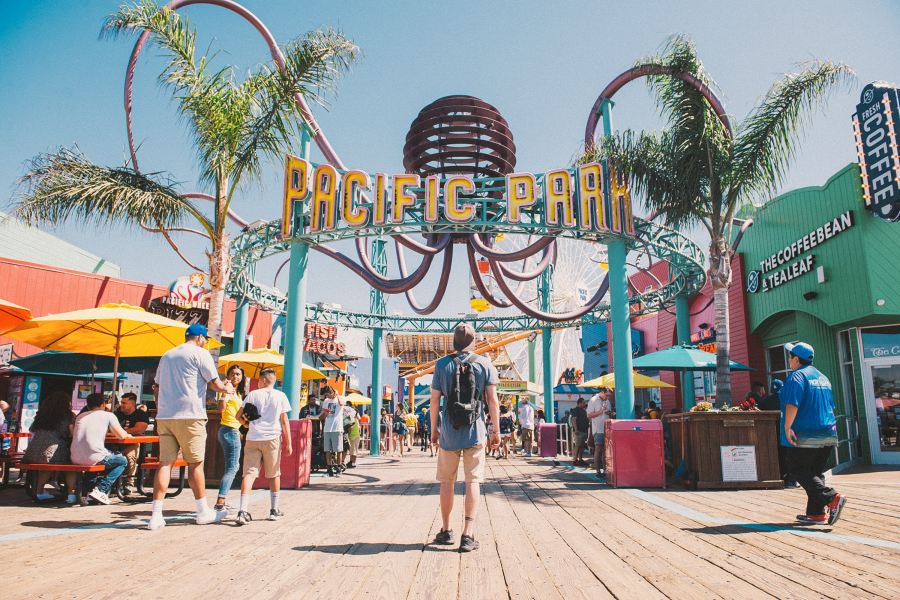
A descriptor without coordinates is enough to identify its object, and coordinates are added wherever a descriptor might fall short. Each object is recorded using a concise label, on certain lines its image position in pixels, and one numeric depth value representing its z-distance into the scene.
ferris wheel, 40.75
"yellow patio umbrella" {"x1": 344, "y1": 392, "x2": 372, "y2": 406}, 19.97
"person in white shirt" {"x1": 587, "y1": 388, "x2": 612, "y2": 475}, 11.86
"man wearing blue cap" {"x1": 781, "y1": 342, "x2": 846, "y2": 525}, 5.79
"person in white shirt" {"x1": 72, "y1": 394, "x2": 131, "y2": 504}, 7.34
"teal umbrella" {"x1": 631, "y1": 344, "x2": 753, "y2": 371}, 12.79
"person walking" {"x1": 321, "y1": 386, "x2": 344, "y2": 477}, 12.31
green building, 12.55
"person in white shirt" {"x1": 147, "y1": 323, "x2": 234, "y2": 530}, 5.89
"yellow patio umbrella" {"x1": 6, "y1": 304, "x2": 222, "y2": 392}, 8.82
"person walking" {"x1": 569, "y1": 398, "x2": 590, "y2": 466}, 14.70
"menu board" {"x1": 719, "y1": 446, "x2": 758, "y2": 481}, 9.27
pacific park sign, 12.50
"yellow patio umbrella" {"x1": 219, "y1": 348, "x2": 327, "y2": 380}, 13.12
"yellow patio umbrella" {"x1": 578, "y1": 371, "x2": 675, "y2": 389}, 16.55
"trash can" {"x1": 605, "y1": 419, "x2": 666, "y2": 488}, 9.67
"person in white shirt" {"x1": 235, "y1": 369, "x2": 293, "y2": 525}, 6.32
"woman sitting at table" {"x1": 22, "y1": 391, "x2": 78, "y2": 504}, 7.50
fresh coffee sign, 12.08
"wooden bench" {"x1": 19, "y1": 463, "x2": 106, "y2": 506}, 7.20
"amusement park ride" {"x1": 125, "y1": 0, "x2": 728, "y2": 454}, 12.41
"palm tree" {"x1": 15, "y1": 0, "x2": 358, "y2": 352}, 10.81
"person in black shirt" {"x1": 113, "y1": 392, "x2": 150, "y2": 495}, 8.50
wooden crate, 9.29
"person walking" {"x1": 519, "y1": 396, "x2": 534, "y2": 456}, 21.06
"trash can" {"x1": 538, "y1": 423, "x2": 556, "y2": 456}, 19.30
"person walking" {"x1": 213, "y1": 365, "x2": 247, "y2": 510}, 6.39
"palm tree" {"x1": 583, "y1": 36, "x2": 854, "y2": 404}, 11.63
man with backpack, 4.87
